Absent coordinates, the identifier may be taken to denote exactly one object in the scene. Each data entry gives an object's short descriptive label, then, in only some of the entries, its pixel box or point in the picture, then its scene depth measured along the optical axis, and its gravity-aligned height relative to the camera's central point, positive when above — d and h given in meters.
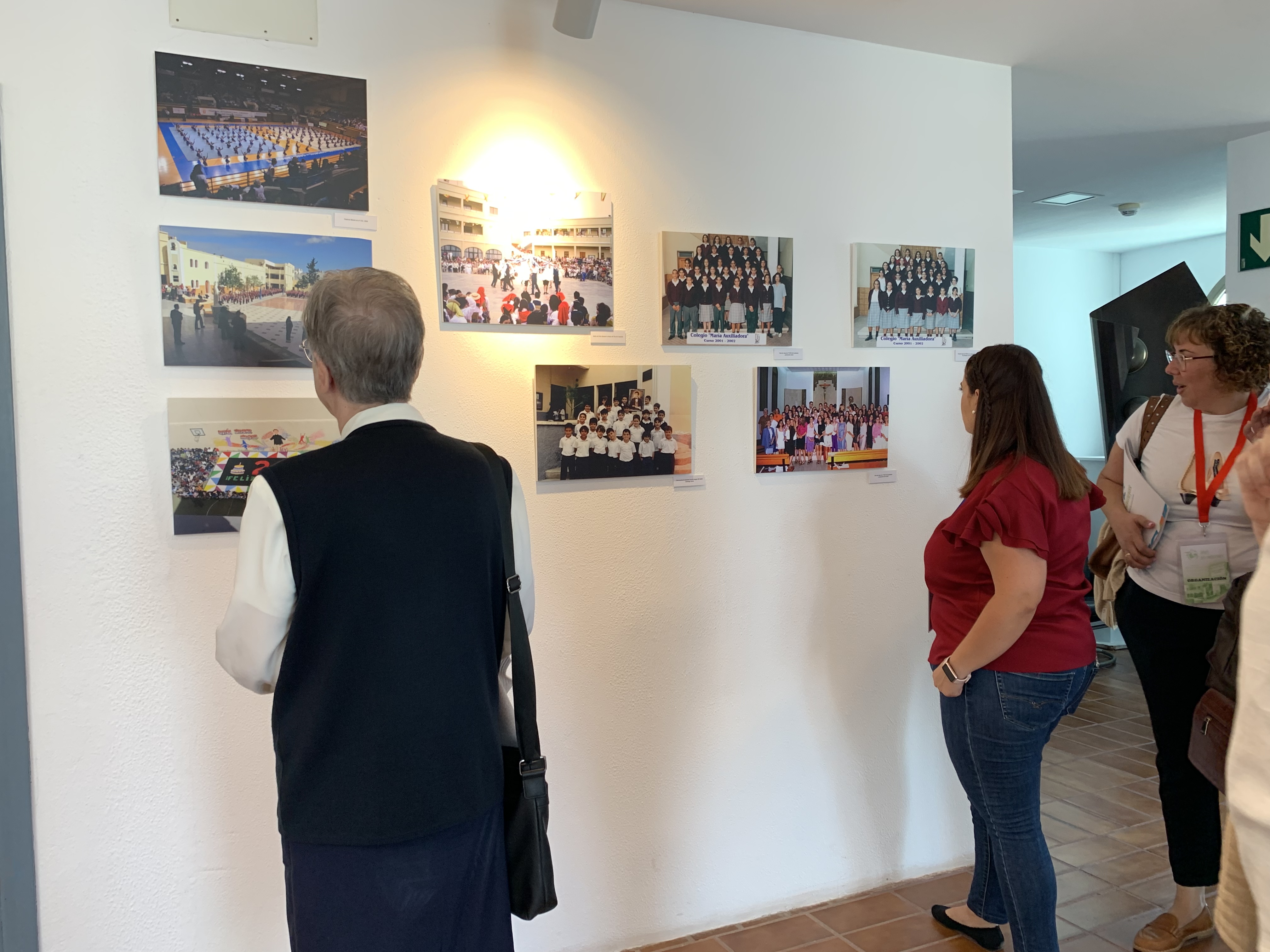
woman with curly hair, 2.41 -0.36
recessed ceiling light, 5.72 +1.50
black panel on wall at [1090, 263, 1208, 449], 4.84 +0.46
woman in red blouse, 2.10 -0.47
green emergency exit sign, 4.23 +0.88
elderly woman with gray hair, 1.34 -0.32
